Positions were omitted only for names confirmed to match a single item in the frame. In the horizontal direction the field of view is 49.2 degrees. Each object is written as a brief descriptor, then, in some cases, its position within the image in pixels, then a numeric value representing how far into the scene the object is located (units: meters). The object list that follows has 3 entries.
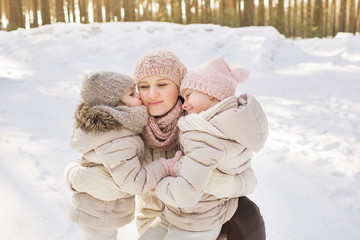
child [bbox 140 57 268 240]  1.72
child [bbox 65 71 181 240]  1.80
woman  2.01
